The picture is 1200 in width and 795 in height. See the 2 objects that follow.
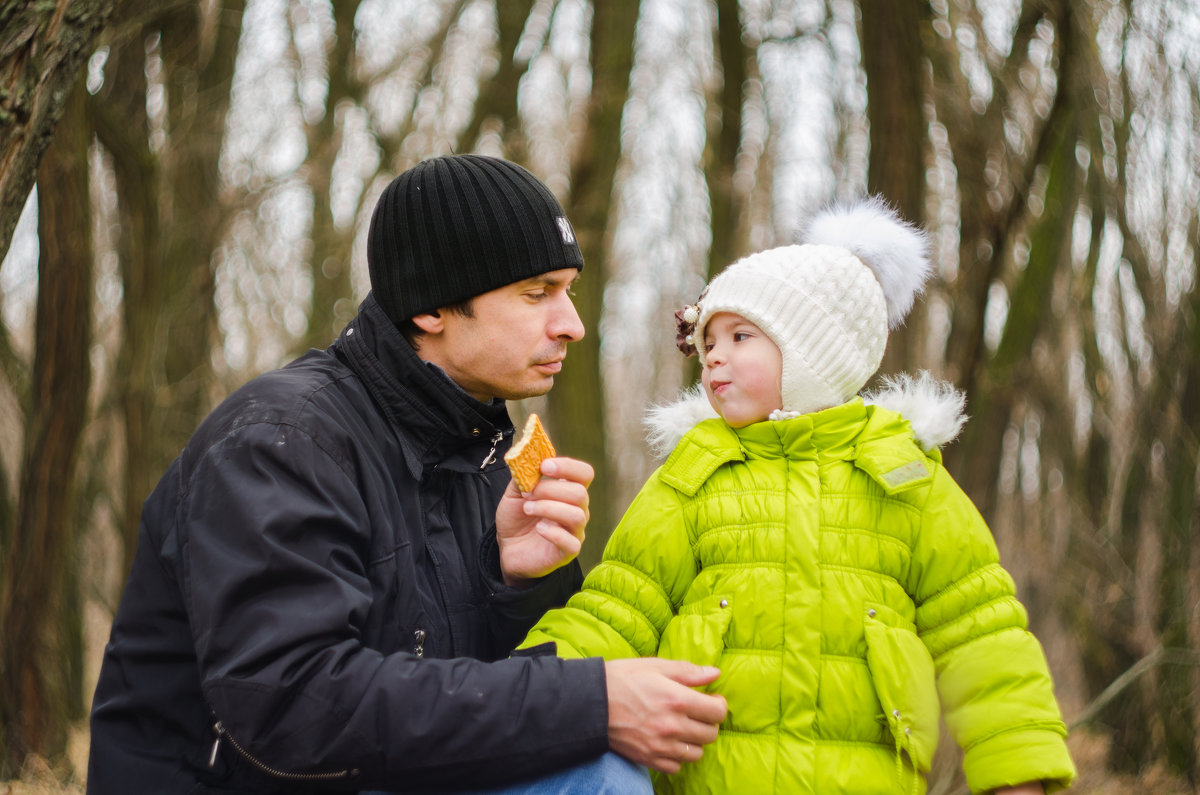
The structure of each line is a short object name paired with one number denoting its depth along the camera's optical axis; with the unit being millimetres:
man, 1882
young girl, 2244
